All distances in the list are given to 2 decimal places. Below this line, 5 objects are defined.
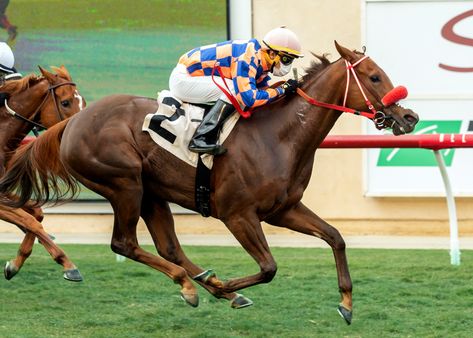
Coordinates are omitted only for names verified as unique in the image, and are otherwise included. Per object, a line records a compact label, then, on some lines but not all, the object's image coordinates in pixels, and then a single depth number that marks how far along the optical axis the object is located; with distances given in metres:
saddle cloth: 12.62
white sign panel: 21.31
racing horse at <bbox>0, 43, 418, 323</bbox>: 12.35
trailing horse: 15.53
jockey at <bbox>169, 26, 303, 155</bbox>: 12.43
